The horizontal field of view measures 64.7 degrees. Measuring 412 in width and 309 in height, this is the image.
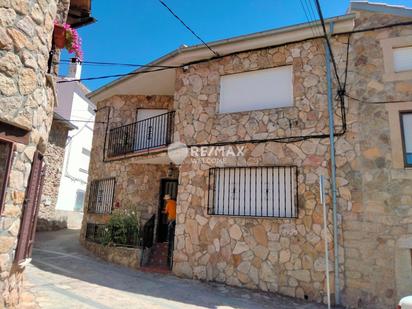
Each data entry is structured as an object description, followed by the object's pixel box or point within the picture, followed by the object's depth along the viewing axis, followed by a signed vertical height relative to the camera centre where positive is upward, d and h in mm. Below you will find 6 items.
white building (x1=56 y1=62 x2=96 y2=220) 19203 +4514
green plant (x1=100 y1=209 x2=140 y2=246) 9766 -392
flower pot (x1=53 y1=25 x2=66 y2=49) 5035 +2726
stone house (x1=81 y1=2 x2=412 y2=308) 6906 +1630
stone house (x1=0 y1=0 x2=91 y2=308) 3855 +1178
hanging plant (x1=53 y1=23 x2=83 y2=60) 5062 +2749
